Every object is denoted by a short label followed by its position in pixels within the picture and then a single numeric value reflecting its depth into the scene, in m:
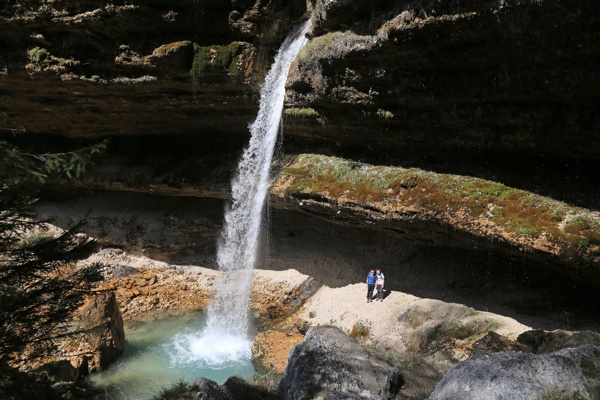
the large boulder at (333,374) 9.19
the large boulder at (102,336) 14.62
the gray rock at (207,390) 9.02
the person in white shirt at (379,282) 17.02
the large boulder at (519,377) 6.62
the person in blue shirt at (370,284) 17.09
